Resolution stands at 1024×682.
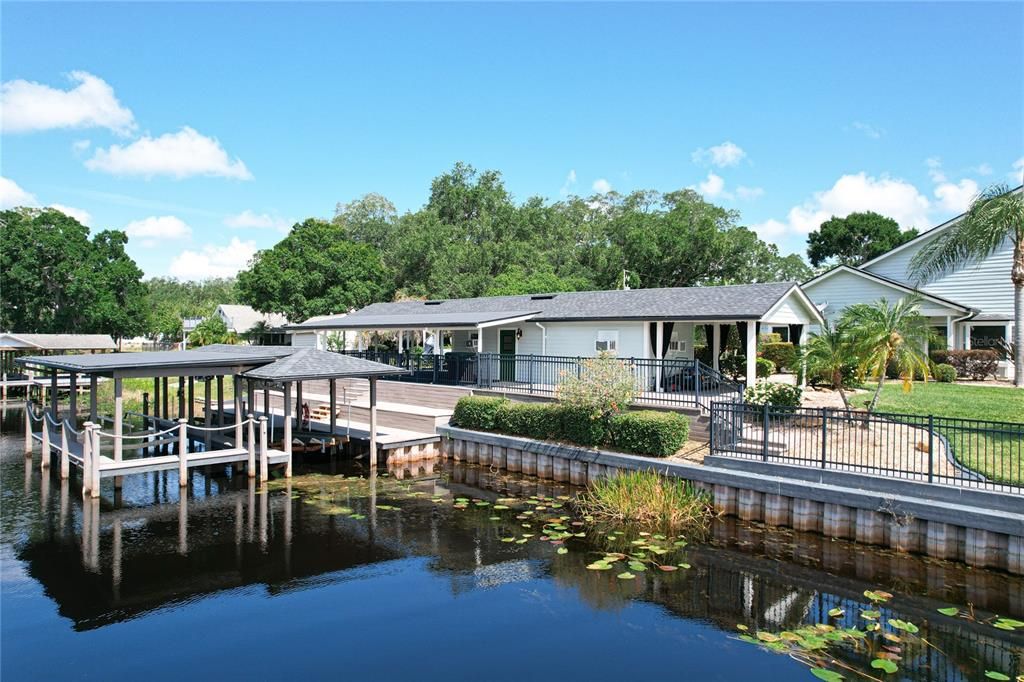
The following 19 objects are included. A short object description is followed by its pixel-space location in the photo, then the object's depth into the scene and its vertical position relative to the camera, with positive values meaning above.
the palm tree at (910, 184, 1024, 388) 23.62 +4.26
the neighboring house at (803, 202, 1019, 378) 27.52 +2.23
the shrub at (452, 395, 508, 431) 20.00 -2.02
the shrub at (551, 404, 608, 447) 17.02 -2.08
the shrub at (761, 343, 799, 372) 26.63 -0.25
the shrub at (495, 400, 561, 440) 18.25 -2.09
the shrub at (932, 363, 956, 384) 25.09 -0.97
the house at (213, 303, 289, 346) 60.97 +2.45
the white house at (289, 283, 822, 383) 20.58 +0.87
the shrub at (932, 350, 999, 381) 25.66 -0.57
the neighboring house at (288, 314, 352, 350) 39.62 +0.30
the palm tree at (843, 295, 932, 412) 15.25 +0.24
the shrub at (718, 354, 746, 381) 23.12 -0.68
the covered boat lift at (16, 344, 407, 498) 16.03 -1.48
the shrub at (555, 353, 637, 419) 16.77 -1.07
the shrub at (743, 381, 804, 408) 16.66 -1.21
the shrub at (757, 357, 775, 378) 23.44 -0.71
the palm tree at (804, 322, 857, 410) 15.92 -0.14
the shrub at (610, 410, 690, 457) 15.80 -2.04
